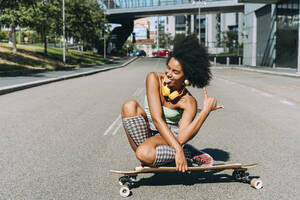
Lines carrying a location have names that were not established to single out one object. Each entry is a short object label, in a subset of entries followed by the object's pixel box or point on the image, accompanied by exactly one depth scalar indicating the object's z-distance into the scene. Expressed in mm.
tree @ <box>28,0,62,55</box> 31616
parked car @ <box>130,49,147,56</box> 88038
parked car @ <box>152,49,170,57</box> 89375
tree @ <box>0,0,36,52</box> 29047
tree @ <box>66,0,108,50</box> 43656
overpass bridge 57938
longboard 3715
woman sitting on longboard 3674
